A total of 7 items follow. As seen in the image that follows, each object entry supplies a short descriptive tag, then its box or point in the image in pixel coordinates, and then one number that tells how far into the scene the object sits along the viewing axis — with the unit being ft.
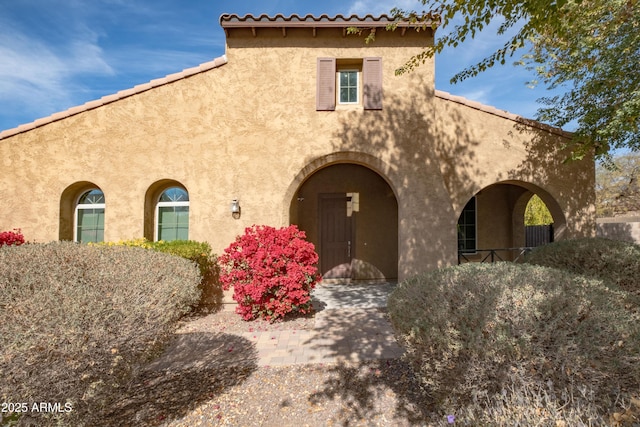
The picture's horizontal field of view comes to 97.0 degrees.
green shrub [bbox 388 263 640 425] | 7.18
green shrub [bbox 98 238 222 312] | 21.67
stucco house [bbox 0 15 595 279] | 23.31
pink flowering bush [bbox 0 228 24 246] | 21.31
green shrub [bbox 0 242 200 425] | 6.61
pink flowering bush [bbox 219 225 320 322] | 19.89
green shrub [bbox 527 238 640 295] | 16.62
